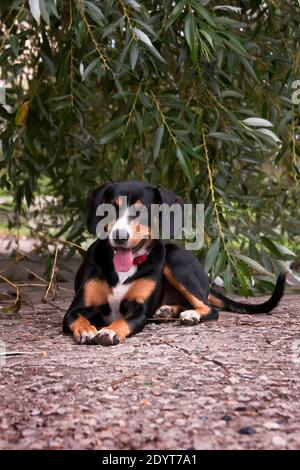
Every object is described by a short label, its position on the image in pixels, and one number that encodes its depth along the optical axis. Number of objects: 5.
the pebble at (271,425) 2.86
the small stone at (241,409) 3.03
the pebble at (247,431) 2.79
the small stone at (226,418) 2.93
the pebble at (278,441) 2.71
